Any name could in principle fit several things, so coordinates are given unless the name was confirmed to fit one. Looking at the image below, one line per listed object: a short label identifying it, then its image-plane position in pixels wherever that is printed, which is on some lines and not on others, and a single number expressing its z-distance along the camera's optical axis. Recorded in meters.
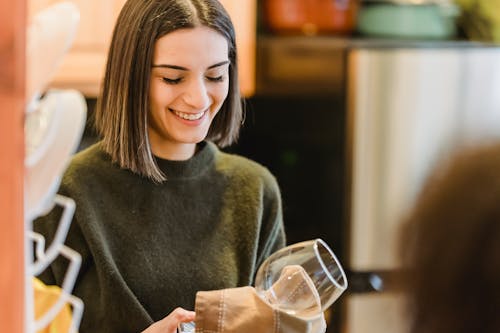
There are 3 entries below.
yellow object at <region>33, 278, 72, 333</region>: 1.29
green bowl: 3.02
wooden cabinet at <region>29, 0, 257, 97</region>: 2.78
